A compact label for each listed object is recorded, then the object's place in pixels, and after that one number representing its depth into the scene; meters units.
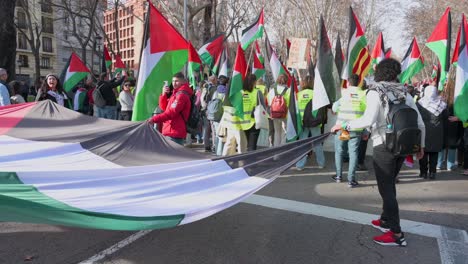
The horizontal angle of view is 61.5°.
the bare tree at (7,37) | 11.66
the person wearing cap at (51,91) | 7.44
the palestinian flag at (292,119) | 7.91
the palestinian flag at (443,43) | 7.50
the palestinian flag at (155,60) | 5.66
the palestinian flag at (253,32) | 10.84
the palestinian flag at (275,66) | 9.29
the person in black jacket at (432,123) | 7.58
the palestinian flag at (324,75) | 6.73
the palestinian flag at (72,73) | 11.15
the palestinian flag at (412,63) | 11.75
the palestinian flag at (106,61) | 14.11
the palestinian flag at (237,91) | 7.83
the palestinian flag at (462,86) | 7.04
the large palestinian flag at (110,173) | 2.94
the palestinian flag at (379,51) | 12.64
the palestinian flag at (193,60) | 8.89
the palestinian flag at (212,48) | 11.88
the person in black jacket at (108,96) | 10.94
